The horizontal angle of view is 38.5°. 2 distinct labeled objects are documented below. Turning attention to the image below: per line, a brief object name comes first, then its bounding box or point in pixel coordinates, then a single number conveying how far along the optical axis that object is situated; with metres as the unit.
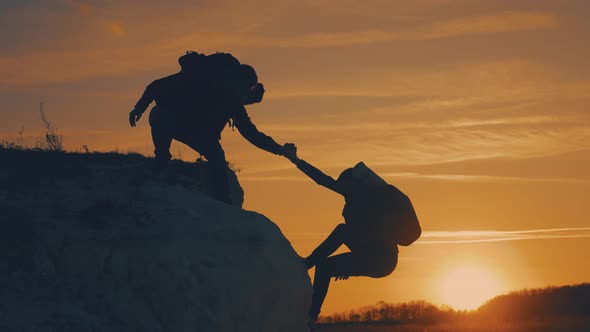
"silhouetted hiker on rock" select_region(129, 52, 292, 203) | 13.16
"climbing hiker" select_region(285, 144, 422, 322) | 13.16
